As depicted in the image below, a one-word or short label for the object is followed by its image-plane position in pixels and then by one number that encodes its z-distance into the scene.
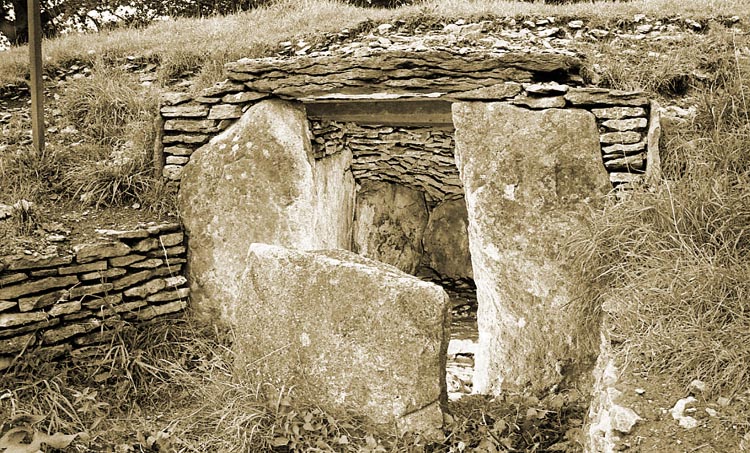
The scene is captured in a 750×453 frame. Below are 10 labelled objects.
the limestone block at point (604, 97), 3.77
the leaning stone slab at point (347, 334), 3.12
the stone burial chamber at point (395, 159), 3.22
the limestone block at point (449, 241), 6.66
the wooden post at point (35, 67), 4.43
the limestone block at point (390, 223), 6.07
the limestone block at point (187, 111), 4.62
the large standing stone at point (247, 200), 4.46
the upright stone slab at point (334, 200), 4.84
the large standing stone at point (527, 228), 3.62
